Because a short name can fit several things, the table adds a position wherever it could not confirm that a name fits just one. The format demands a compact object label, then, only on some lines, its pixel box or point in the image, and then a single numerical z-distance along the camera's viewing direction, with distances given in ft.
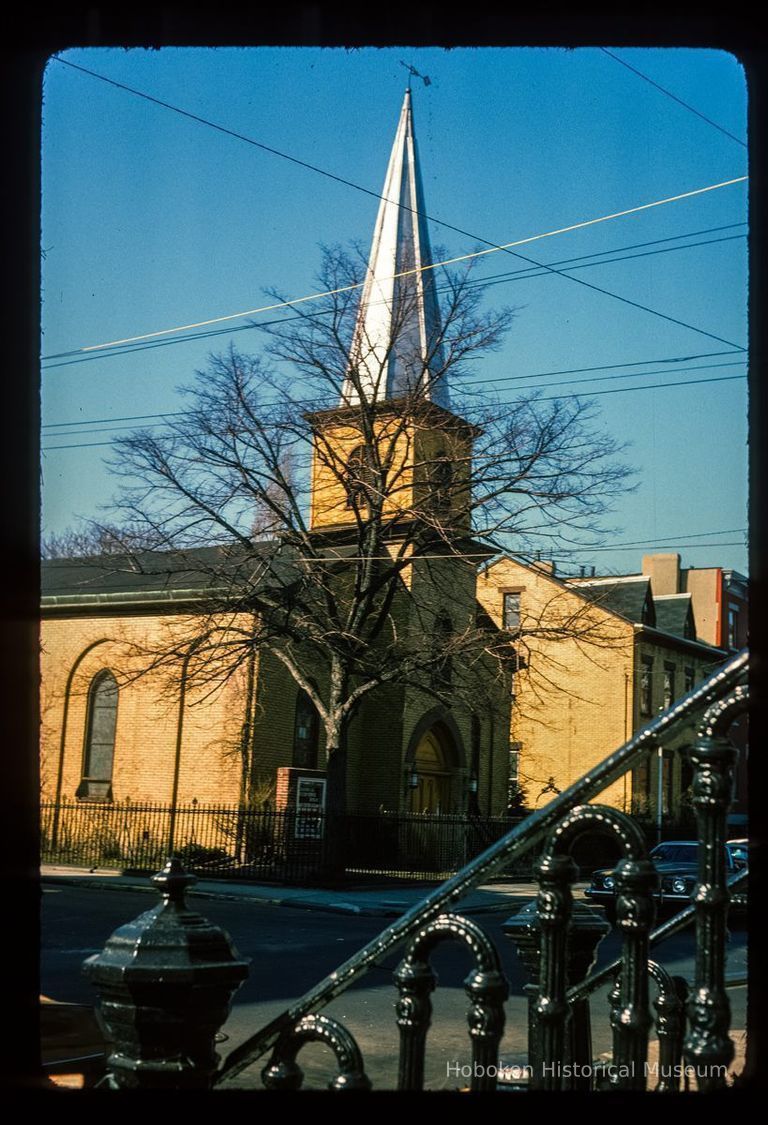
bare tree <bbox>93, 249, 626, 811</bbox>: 85.10
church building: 89.25
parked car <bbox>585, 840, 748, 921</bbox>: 56.90
